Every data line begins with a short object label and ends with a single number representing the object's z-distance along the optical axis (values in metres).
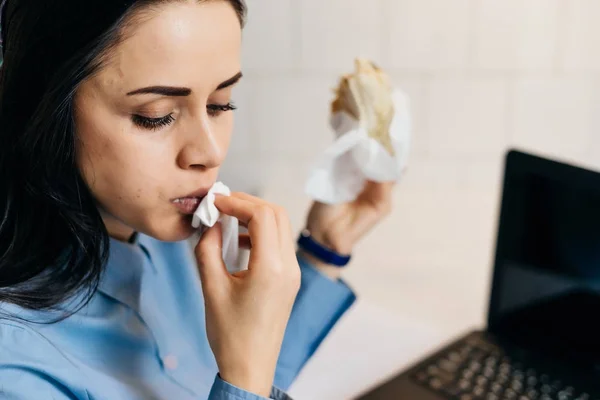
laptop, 0.73
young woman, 0.51
